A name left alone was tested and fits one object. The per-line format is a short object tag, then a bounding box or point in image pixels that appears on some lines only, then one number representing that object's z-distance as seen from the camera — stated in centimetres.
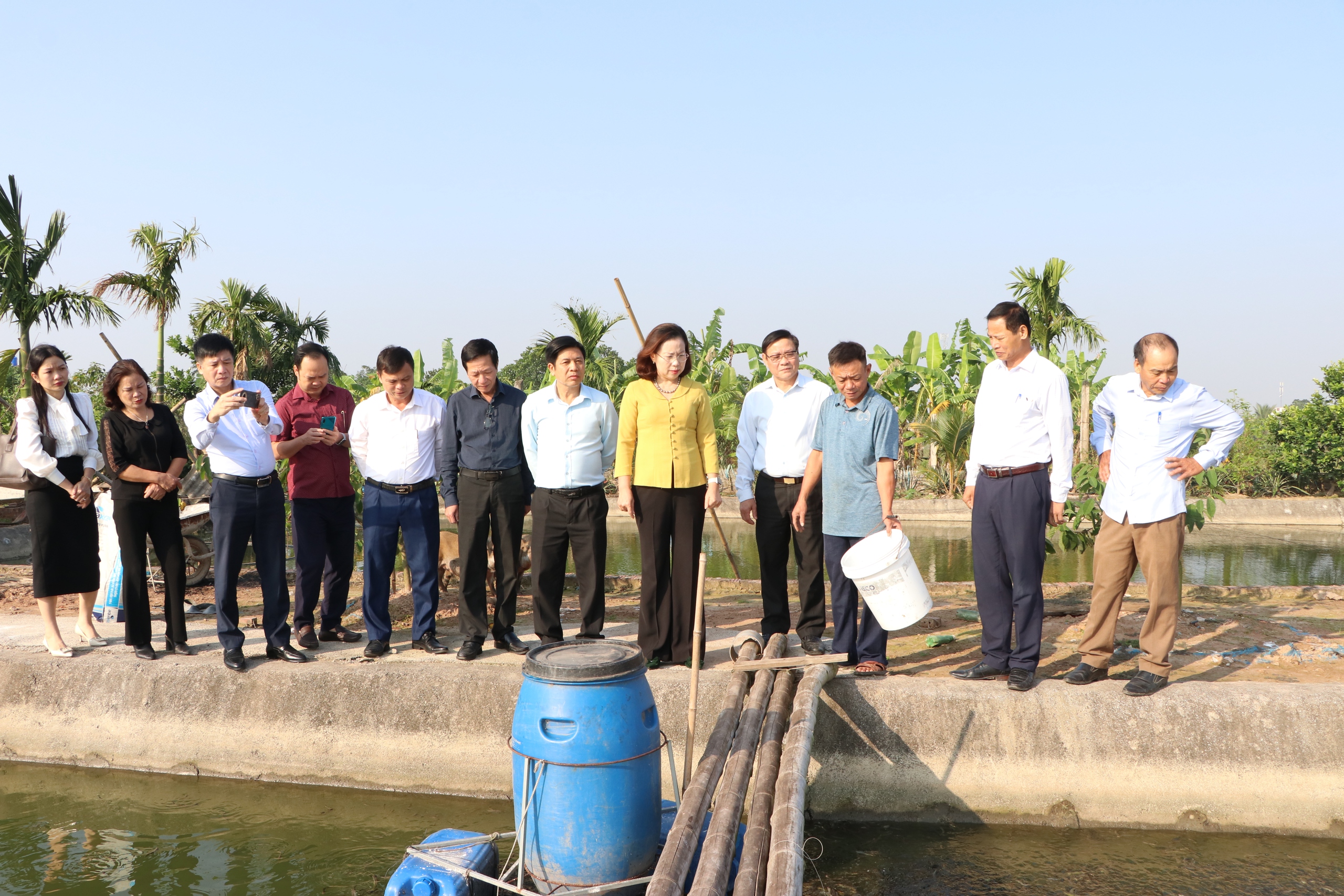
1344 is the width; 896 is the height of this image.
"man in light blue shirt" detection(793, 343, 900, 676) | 448
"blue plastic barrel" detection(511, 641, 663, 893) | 302
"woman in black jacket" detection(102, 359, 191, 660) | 489
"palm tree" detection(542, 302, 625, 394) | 1861
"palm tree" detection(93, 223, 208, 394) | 1487
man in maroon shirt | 519
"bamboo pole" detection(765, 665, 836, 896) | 257
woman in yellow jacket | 464
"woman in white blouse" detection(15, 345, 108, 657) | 498
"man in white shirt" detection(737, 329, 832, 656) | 485
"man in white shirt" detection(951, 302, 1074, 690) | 429
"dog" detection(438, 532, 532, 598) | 704
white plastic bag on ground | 616
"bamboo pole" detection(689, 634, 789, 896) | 262
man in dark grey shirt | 499
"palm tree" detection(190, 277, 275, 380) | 1808
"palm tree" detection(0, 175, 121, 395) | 1280
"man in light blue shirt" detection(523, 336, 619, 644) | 480
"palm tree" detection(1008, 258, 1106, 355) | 2138
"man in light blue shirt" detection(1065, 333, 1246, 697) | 421
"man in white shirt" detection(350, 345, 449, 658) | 507
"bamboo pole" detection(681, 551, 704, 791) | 343
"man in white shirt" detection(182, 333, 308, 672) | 477
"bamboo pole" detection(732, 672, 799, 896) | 275
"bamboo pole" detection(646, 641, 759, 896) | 261
